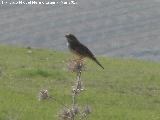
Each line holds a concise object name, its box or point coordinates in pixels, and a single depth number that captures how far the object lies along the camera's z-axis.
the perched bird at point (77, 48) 15.31
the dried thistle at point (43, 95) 13.74
